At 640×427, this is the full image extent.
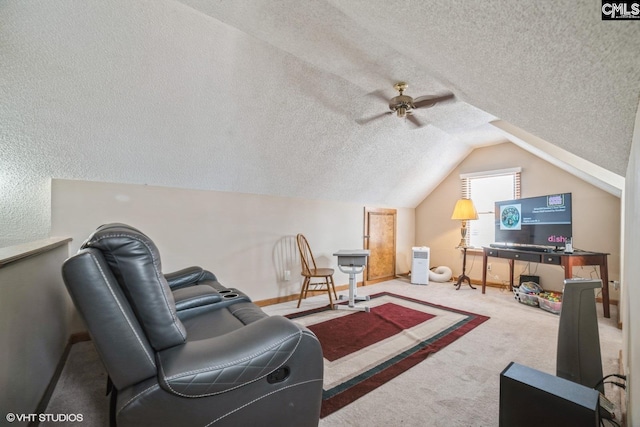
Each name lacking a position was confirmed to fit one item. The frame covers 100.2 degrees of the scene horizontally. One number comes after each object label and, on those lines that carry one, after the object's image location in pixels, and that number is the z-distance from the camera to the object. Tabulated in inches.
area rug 77.3
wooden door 199.8
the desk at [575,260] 128.3
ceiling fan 96.2
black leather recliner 38.1
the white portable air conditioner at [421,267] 197.8
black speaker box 42.3
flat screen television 140.8
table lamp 189.8
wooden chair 142.6
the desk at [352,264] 140.4
